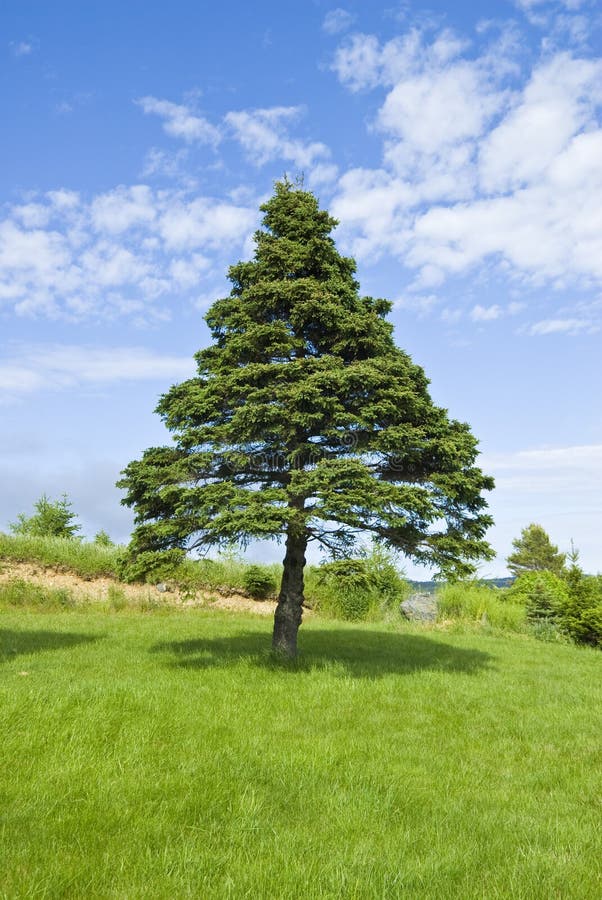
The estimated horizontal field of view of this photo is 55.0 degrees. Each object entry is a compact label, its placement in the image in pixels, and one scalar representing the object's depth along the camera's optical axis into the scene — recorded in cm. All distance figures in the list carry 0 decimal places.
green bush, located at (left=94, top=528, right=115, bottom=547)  3366
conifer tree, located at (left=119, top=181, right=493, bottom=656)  1080
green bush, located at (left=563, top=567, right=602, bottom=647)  2200
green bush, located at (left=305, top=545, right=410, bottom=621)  2502
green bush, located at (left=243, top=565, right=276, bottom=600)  2502
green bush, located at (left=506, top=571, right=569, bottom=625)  2428
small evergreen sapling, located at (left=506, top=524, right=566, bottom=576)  6569
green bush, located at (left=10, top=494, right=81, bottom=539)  3553
